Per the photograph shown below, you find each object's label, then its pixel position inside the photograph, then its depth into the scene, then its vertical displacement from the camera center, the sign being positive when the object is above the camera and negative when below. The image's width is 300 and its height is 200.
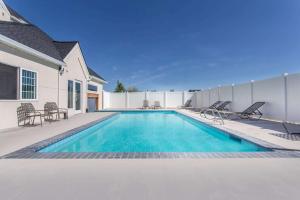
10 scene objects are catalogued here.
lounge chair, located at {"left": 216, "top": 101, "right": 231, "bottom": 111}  9.23 -0.31
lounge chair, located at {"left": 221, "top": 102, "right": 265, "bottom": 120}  6.79 -0.54
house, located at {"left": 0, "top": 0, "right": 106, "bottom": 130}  4.49 +1.49
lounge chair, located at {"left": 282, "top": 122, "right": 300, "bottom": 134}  4.08 -0.96
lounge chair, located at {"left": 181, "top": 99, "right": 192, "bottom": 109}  14.73 -0.27
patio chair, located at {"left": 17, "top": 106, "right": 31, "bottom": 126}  4.82 -0.51
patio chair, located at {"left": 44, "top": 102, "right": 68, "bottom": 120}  5.90 -0.39
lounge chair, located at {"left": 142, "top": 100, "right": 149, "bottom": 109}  14.75 -0.26
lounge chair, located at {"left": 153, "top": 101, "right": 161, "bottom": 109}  14.74 -0.38
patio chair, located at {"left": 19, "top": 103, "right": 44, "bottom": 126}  4.88 -0.31
